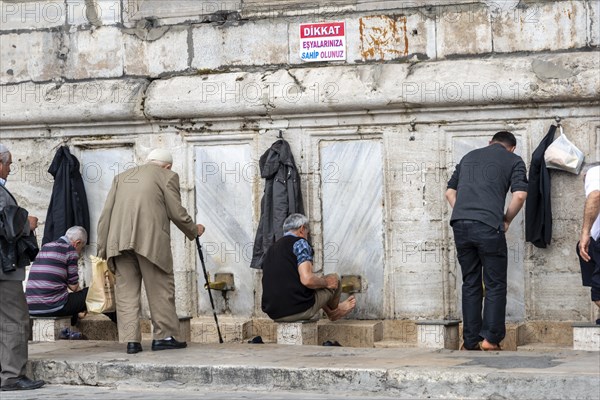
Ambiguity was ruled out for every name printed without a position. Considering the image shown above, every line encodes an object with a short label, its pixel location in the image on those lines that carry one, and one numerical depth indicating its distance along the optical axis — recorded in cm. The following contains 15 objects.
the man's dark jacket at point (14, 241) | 995
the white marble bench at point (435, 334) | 1128
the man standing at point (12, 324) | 1007
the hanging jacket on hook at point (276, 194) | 1246
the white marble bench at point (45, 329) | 1253
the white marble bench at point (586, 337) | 1065
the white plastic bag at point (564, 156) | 1155
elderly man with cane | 1105
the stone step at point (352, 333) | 1210
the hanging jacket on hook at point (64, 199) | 1330
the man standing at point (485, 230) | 1104
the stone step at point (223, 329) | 1262
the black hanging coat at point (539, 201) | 1171
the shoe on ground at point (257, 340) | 1212
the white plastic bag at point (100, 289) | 1216
